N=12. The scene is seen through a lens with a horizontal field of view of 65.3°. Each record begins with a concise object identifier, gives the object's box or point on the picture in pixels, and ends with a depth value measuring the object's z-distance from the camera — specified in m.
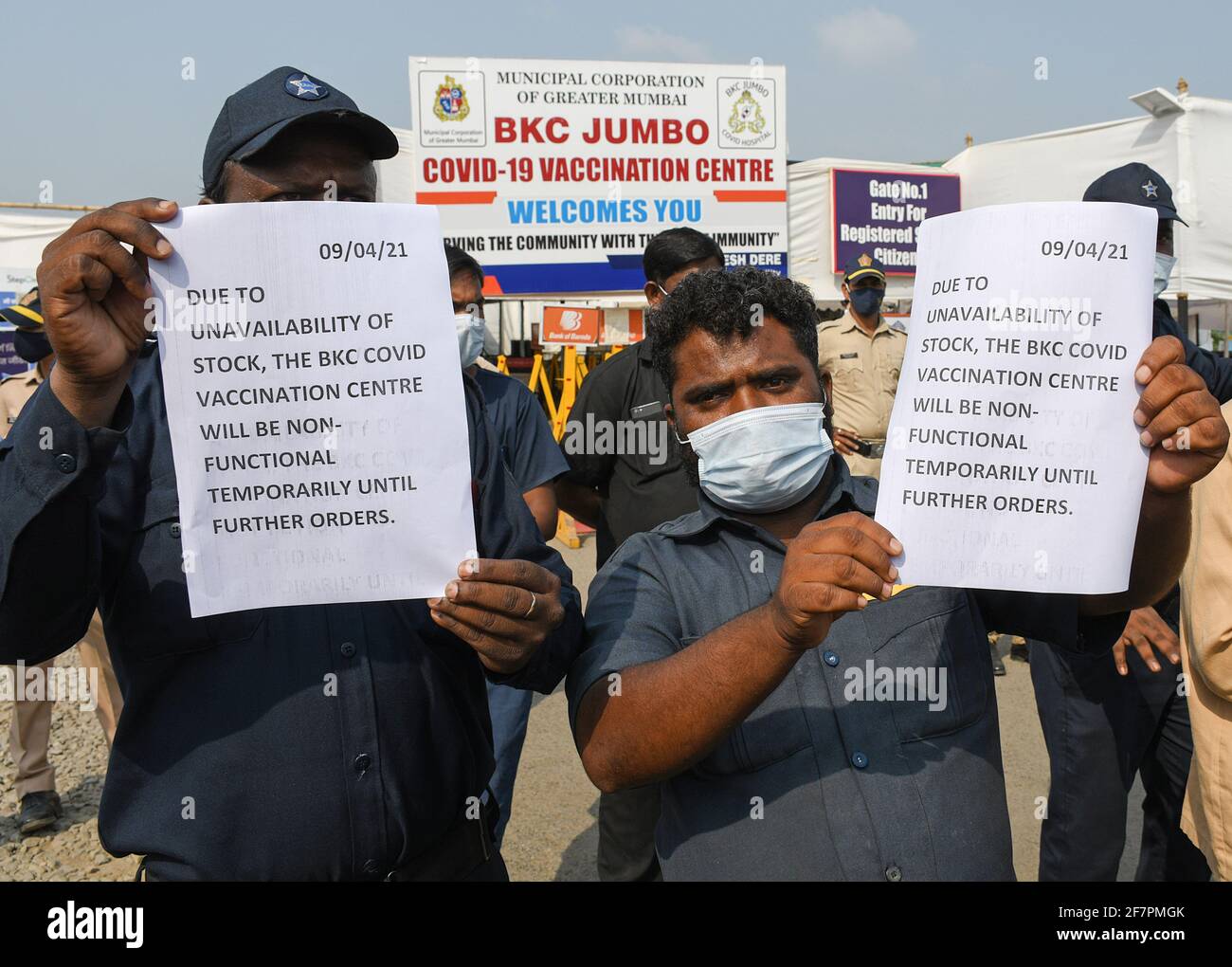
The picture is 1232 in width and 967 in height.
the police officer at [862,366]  6.42
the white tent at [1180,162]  9.48
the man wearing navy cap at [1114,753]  3.06
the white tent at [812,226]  10.44
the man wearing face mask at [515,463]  3.70
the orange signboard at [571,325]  10.37
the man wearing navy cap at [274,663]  1.43
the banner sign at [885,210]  10.52
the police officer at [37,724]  4.40
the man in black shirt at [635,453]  3.80
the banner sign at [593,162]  9.55
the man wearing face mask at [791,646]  1.43
